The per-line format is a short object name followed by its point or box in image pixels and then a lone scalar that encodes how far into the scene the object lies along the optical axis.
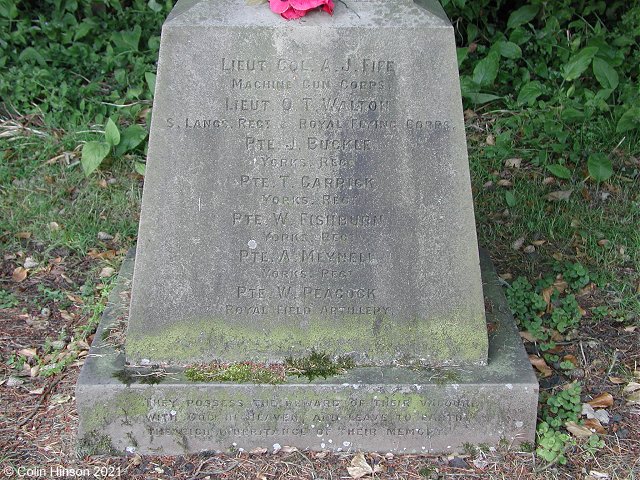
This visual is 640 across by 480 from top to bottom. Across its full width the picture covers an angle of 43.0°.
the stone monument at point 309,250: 2.83
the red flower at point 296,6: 2.72
